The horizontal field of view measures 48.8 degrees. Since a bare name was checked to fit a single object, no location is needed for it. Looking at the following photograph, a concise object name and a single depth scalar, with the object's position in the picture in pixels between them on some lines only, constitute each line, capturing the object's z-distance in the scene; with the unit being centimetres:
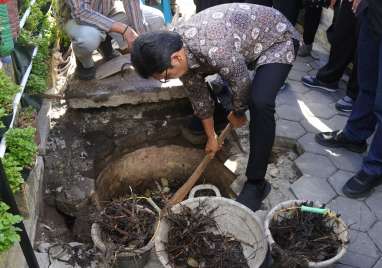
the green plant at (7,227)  209
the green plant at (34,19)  370
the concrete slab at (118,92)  418
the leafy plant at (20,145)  272
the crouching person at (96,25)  394
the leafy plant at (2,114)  246
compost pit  345
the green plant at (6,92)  266
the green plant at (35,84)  354
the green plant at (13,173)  253
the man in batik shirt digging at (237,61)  273
